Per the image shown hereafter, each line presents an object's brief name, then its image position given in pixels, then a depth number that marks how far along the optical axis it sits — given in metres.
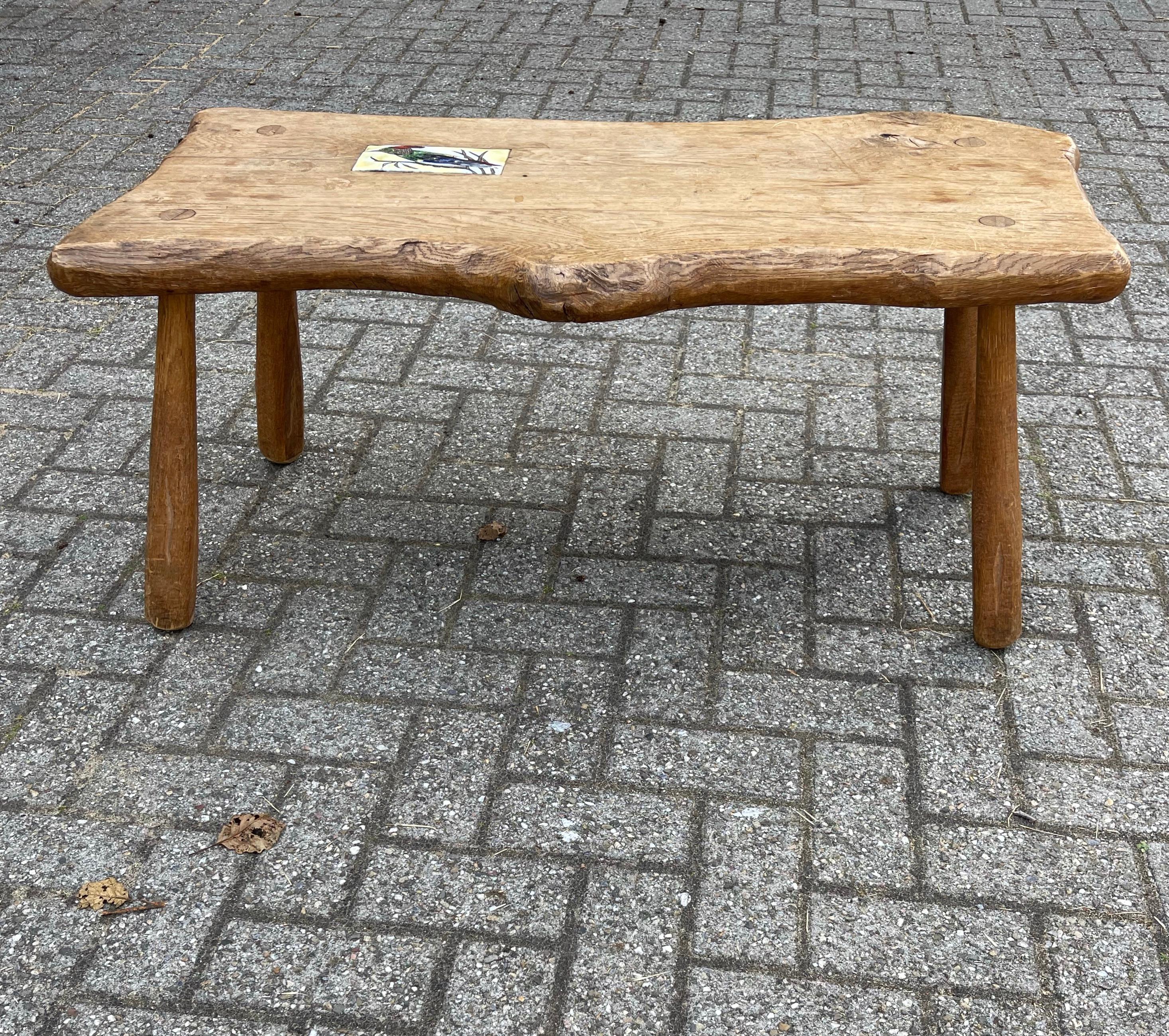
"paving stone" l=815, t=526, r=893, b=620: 2.80
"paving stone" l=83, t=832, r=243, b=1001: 2.00
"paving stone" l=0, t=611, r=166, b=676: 2.64
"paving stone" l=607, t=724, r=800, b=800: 2.36
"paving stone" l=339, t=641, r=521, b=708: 2.57
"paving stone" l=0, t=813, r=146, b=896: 2.17
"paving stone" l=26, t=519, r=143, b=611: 2.82
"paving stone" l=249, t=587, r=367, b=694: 2.60
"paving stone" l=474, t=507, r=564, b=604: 2.89
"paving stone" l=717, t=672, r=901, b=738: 2.49
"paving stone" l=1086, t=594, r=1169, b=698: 2.58
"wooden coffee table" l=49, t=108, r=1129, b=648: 2.28
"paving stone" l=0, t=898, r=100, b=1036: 1.95
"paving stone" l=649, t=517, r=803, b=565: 2.98
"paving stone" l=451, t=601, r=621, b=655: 2.71
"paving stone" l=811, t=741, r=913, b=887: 2.18
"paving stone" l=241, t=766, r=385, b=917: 2.13
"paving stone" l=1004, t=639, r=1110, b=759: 2.45
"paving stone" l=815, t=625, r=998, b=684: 2.62
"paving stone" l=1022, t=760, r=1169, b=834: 2.28
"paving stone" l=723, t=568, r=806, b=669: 2.67
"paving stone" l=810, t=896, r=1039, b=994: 2.00
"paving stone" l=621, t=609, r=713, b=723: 2.54
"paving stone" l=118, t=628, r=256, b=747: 2.47
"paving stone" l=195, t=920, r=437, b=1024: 1.96
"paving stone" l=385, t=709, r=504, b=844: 2.27
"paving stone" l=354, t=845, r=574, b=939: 2.09
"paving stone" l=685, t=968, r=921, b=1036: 1.92
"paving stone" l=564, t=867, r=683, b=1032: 1.95
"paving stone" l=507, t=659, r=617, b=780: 2.40
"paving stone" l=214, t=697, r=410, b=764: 2.43
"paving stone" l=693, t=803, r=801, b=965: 2.05
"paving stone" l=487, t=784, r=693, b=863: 2.23
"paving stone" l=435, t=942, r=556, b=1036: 1.93
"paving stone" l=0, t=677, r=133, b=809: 2.35
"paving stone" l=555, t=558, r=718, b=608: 2.85
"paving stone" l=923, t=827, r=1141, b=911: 2.14
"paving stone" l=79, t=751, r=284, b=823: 2.30
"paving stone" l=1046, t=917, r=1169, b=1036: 1.94
